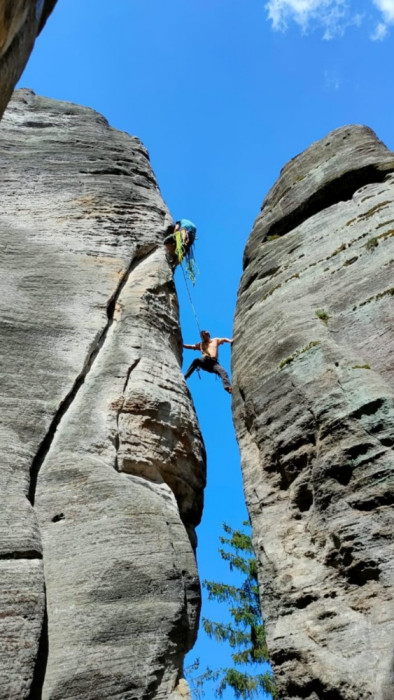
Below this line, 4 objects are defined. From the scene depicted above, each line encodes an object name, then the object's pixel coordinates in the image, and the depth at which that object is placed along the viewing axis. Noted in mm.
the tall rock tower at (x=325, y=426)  5820
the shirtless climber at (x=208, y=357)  15088
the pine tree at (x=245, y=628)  14570
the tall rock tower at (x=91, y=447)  5680
